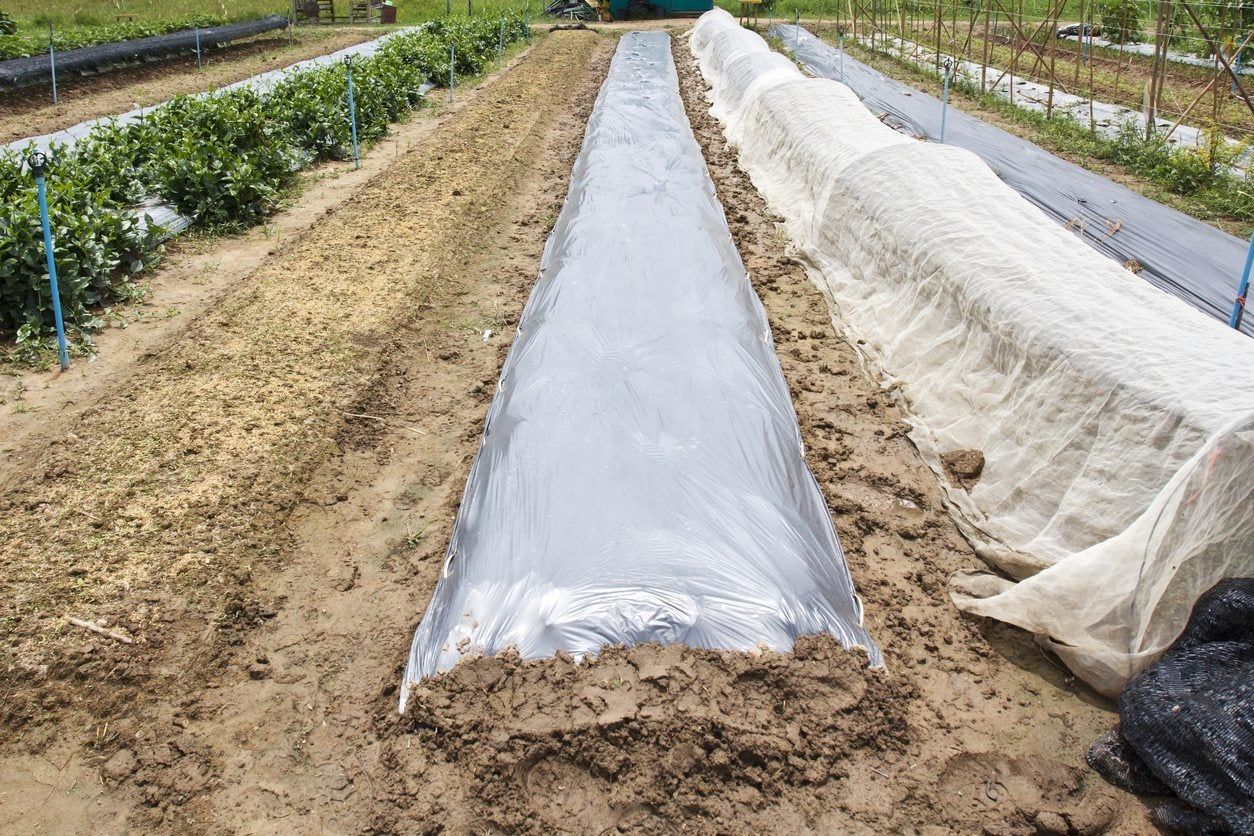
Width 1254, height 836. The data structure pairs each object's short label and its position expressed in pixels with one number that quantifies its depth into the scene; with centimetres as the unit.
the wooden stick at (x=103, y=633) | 388
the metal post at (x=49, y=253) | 582
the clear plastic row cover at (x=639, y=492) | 375
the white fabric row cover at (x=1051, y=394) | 359
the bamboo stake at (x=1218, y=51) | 993
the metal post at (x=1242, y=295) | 604
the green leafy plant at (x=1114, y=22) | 2087
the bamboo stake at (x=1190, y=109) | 1092
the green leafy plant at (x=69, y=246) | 661
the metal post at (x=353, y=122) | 1119
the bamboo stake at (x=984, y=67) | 1631
